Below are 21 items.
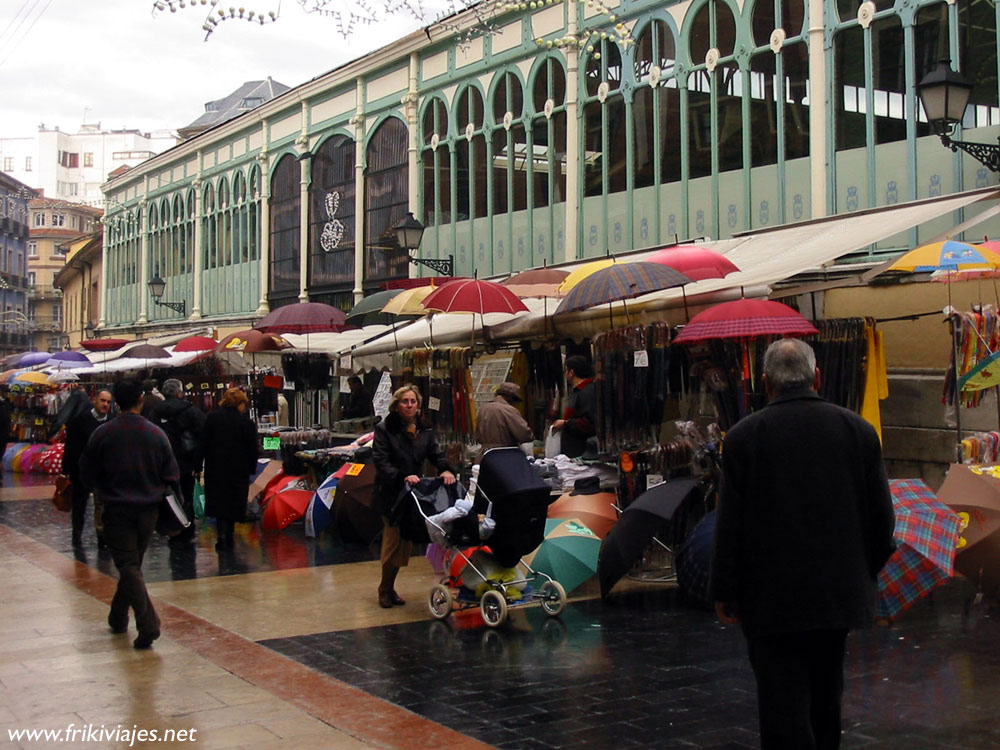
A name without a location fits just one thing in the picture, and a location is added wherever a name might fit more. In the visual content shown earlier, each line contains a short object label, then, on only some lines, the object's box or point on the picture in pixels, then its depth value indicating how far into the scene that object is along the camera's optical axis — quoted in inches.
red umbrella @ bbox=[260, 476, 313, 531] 573.3
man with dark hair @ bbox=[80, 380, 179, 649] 312.0
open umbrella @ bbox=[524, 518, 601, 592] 358.9
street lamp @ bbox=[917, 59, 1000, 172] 407.8
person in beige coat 374.0
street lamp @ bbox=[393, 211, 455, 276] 741.3
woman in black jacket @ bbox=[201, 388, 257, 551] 508.1
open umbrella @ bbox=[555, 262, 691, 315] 377.1
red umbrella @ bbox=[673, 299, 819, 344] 360.2
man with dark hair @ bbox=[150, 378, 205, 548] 558.6
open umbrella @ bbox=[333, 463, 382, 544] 496.1
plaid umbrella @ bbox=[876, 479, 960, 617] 300.2
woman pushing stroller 362.2
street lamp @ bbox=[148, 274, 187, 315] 1309.1
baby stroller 333.1
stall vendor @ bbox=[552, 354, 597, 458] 433.7
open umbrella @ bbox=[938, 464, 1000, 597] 330.6
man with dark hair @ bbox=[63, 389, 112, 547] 525.1
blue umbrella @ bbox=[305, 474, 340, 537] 529.7
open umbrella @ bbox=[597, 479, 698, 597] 350.6
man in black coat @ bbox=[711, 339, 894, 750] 169.0
